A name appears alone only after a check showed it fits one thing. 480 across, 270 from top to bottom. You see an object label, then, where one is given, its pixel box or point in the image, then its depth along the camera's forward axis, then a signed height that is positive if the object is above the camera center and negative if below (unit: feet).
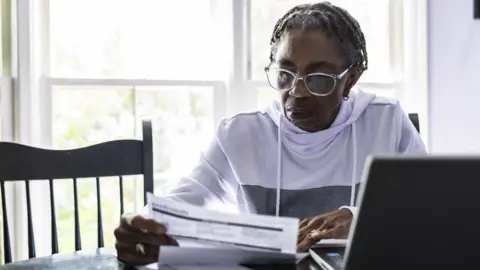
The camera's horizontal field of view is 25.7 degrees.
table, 4.71 -0.59
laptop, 3.35 -0.24
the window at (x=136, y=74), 6.97 +0.39
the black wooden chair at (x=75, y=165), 5.55 -0.23
